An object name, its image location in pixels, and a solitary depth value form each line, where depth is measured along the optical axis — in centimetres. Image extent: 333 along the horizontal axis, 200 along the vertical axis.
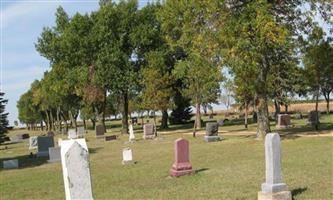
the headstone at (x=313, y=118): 3578
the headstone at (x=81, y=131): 4338
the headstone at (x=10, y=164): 2406
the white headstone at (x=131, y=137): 3586
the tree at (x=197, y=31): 2682
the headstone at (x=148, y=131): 3806
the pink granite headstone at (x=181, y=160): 1549
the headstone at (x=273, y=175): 1041
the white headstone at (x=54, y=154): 2534
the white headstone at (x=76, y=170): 757
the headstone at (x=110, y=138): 4031
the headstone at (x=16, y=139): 5611
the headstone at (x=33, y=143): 3669
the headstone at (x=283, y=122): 3835
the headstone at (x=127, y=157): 2078
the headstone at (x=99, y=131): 4570
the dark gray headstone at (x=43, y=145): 2988
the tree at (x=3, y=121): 3281
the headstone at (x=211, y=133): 2932
